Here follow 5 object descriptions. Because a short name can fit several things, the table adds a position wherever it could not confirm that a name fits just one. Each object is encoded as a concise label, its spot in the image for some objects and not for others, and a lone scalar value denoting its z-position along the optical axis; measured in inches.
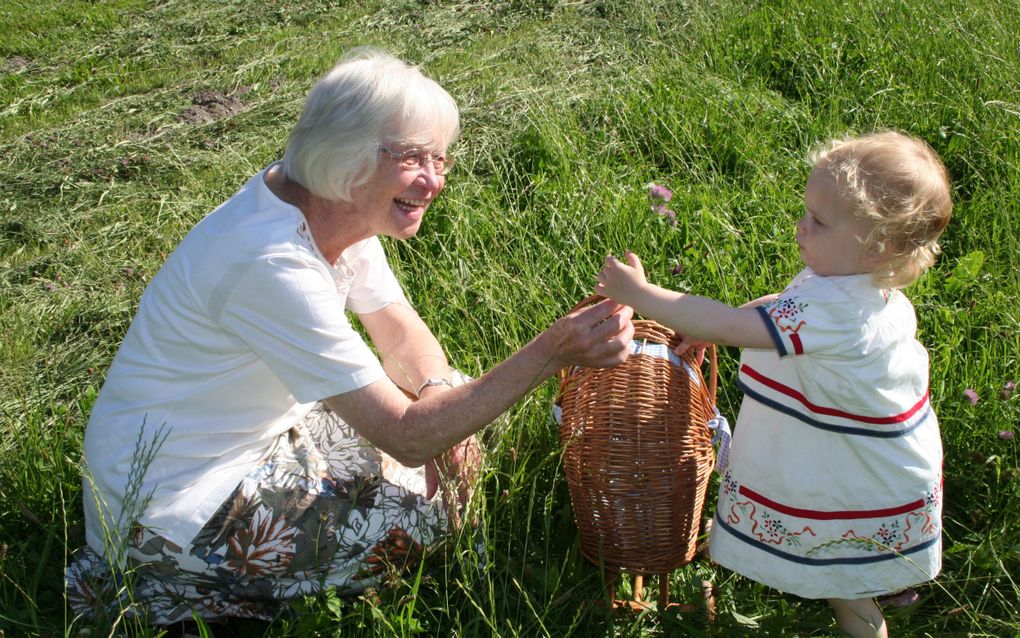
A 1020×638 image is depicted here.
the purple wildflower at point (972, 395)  99.4
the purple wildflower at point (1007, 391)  101.0
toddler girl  80.3
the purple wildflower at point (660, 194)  120.7
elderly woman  84.0
